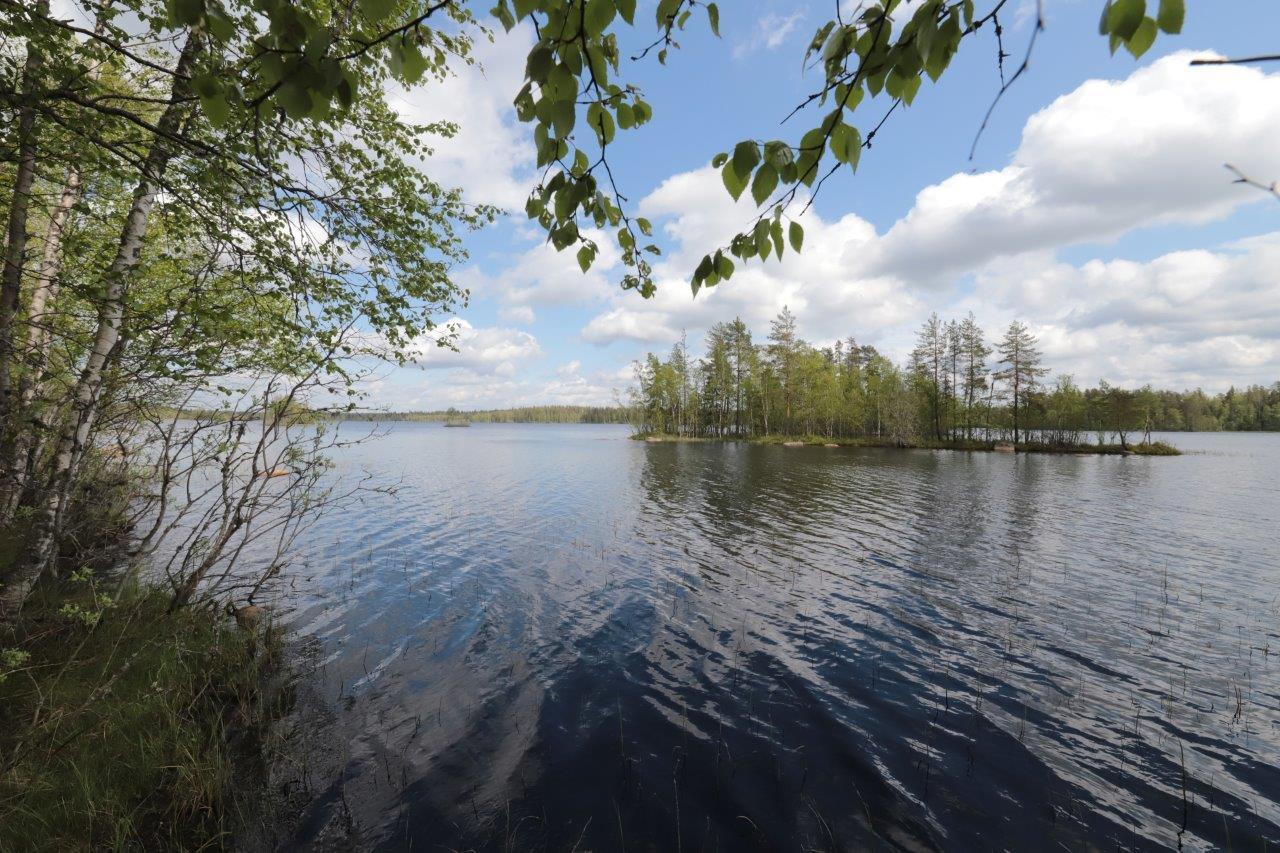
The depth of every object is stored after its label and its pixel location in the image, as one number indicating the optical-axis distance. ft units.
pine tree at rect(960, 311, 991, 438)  248.73
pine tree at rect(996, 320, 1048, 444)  224.53
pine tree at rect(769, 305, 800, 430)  275.39
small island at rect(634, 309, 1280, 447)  228.22
